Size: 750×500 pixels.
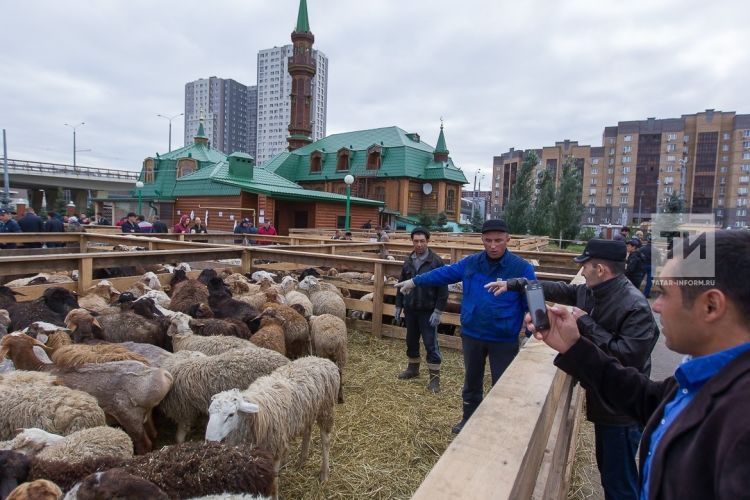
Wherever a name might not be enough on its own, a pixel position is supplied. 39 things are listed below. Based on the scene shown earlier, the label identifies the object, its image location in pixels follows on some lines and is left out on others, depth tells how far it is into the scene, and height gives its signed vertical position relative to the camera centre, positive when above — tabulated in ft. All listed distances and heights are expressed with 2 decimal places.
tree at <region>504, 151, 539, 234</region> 135.33 +8.89
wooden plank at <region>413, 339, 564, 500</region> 3.87 -2.25
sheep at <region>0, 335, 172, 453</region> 10.84 -4.31
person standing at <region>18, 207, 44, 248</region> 38.42 -1.31
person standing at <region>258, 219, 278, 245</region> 56.39 -1.57
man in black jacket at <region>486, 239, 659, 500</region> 9.32 -2.14
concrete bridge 179.01 +12.70
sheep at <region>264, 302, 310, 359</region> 17.48 -4.43
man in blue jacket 13.80 -2.69
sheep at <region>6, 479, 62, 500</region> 6.57 -4.18
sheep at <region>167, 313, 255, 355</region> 14.53 -4.19
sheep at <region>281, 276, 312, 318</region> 21.19 -3.87
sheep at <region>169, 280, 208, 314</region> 20.58 -3.84
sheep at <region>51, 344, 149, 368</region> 12.14 -3.97
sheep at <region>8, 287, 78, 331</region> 16.14 -3.80
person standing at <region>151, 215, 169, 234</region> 49.03 -1.47
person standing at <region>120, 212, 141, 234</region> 46.66 -1.31
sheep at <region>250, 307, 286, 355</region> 15.66 -4.15
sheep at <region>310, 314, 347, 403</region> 17.08 -4.66
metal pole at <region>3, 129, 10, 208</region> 96.41 +11.25
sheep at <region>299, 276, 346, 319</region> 22.39 -4.07
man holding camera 3.15 -1.22
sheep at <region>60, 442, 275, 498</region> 7.19 -4.25
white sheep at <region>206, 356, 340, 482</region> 9.56 -4.50
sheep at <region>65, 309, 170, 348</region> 14.76 -4.03
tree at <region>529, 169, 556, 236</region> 132.87 +5.46
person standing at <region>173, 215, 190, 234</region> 55.26 -1.47
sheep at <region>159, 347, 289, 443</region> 11.95 -4.41
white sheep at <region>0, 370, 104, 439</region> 9.70 -4.38
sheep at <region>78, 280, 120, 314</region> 18.71 -3.82
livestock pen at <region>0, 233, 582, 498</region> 4.45 -3.72
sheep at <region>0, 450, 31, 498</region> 7.23 -4.31
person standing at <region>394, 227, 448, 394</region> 18.52 -3.52
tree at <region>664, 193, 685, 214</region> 104.67 +6.86
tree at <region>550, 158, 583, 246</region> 128.77 +6.36
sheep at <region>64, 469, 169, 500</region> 6.40 -3.98
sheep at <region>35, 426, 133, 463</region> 8.27 -4.52
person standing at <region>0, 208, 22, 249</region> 37.84 -1.58
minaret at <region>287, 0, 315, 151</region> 150.00 +46.77
